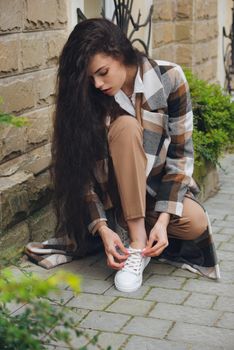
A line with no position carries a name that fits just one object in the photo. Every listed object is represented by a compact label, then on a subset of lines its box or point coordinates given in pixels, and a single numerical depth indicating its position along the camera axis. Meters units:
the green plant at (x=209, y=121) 5.46
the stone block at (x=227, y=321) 3.18
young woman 3.48
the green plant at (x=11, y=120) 2.02
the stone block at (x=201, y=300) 3.43
